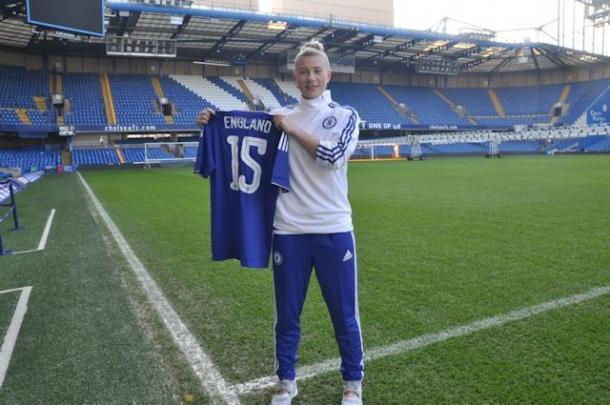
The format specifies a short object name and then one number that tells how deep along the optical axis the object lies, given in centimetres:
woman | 245
